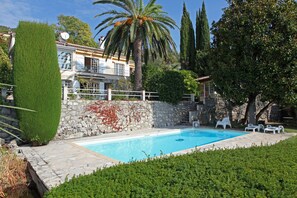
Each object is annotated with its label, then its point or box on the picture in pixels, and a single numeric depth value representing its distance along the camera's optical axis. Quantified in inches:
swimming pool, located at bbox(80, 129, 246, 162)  407.7
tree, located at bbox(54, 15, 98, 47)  1760.6
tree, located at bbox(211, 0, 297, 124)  517.3
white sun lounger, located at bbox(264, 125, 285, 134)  555.6
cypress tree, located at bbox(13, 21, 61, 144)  382.6
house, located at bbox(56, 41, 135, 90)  957.2
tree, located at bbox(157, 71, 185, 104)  713.6
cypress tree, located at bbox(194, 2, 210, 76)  1084.3
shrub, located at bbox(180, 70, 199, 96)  747.8
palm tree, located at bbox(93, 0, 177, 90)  716.0
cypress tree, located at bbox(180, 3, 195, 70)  1129.6
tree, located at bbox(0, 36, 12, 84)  566.0
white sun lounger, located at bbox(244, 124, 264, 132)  583.8
